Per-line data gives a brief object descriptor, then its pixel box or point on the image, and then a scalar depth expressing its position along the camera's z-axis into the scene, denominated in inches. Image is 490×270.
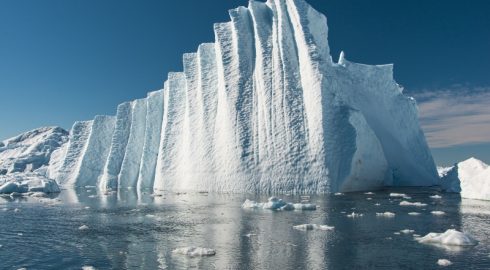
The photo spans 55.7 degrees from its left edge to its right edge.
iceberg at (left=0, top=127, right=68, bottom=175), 2308.1
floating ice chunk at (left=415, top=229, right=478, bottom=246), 460.4
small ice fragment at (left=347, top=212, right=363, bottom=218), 653.9
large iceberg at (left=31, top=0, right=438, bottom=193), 1091.9
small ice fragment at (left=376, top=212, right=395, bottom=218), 661.7
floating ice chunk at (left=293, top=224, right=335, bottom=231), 552.4
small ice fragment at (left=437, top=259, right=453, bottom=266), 382.0
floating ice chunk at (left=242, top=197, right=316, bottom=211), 751.4
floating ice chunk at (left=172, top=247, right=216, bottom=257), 423.2
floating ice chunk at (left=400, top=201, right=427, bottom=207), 794.0
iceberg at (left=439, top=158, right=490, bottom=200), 934.4
